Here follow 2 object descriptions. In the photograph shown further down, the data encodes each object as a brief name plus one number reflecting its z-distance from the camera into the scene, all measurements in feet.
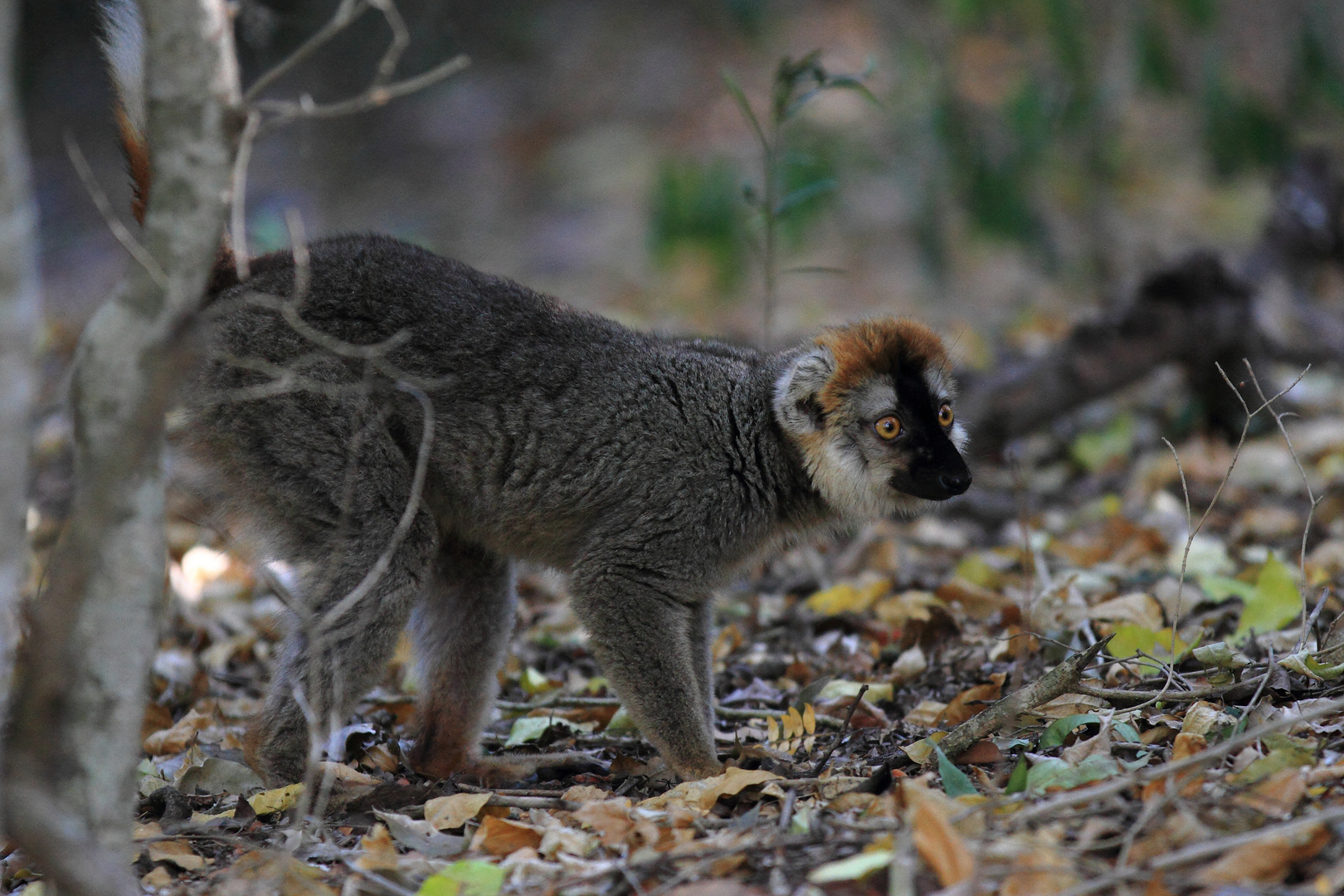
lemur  31.60
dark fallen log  57.31
